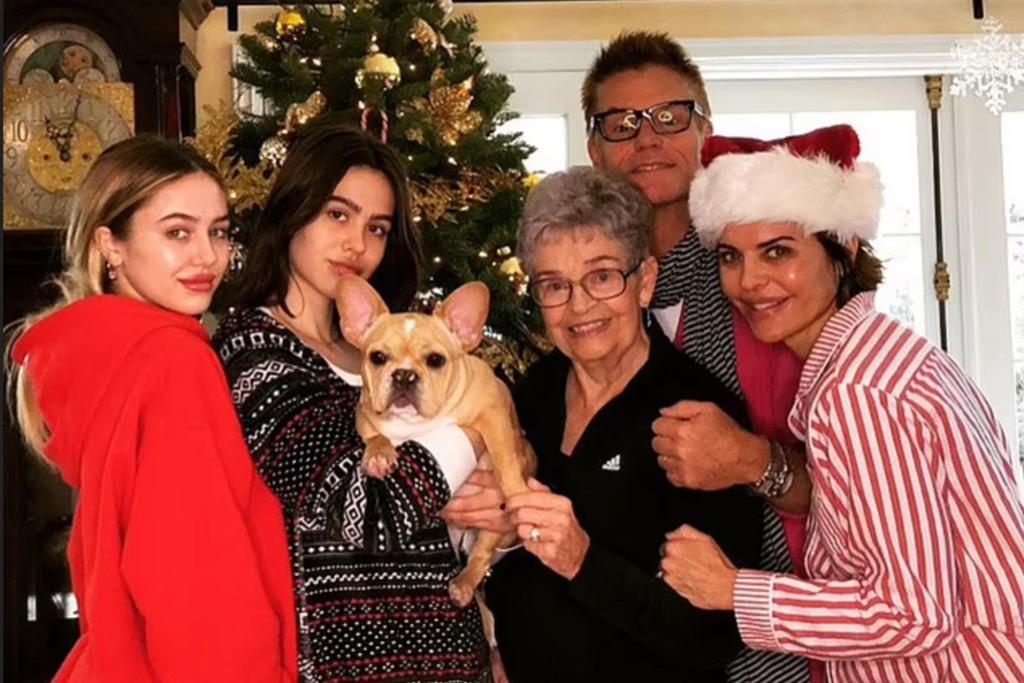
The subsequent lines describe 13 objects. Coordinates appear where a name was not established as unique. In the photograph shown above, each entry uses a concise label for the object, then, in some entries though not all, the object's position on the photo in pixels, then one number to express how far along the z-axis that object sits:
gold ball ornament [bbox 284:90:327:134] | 3.17
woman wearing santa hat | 1.57
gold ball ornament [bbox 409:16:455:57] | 3.31
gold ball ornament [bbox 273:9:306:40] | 3.40
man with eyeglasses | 1.80
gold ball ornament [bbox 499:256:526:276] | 3.22
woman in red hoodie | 1.59
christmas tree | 3.20
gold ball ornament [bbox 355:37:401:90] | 3.17
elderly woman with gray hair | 1.79
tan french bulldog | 1.83
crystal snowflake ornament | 4.43
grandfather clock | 3.67
